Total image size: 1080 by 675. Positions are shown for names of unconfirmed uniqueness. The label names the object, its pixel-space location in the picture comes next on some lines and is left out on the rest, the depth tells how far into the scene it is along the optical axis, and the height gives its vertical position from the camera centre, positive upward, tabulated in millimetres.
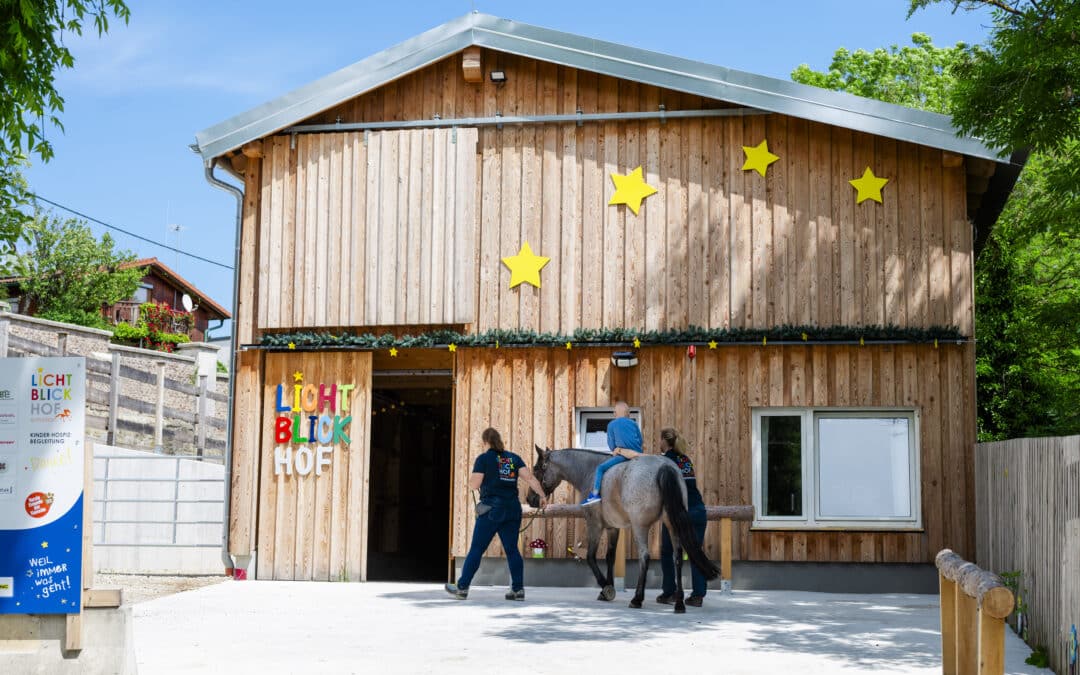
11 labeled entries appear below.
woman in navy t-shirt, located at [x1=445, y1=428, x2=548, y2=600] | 12898 -616
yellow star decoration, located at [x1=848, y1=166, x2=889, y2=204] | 14875 +3064
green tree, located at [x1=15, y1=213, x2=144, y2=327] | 39438 +5250
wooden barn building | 14648 +1964
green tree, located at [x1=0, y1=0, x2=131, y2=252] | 11094 +3510
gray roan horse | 11922 -521
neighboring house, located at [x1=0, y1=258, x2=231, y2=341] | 49003 +6019
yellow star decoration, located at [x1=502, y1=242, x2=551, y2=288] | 15336 +2188
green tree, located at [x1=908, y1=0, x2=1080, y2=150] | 11945 +3571
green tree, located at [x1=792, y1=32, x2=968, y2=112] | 31984 +9982
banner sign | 7715 -417
